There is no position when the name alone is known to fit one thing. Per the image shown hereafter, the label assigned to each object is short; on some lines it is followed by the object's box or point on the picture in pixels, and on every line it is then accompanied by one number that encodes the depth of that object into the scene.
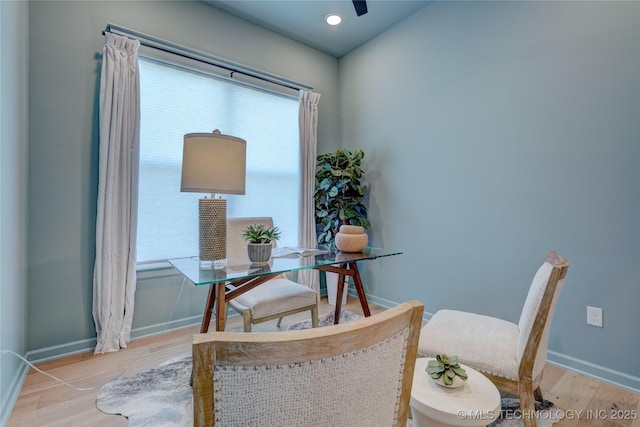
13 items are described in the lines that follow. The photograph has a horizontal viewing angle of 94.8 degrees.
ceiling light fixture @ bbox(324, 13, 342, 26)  2.82
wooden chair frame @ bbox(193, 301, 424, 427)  0.45
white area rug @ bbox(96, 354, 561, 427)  1.42
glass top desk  1.46
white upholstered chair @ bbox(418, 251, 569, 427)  1.22
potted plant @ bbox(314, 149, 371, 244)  3.04
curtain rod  2.20
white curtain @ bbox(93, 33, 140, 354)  2.07
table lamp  1.53
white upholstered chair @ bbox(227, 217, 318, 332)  1.80
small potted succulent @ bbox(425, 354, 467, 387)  1.09
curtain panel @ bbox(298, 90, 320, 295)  3.19
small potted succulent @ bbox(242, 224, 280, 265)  1.73
